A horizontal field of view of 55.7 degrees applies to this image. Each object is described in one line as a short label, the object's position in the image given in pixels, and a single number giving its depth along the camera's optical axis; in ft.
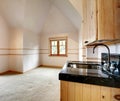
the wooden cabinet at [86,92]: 3.43
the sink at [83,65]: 6.87
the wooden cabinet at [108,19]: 3.76
